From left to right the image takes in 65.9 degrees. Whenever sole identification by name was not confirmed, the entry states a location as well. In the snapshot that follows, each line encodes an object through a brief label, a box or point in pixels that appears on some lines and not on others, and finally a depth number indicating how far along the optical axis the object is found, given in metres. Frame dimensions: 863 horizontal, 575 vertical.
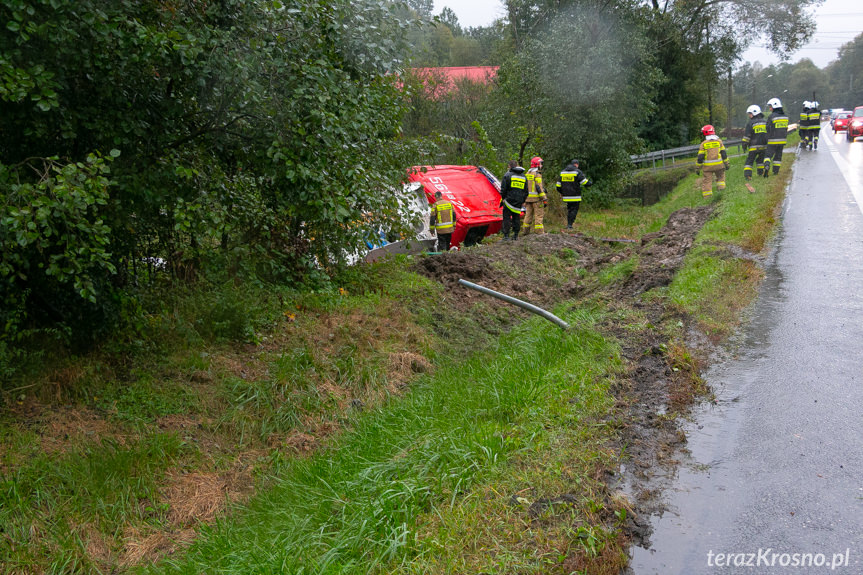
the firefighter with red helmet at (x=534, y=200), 16.44
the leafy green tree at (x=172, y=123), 4.60
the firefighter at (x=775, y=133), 15.91
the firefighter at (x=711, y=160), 15.12
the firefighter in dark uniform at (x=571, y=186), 16.83
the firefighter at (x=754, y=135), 16.02
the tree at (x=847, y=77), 89.00
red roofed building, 31.31
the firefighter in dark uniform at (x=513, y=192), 15.93
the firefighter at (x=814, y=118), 22.69
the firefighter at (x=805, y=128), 22.92
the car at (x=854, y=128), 26.69
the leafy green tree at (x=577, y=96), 21.53
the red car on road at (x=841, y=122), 33.53
